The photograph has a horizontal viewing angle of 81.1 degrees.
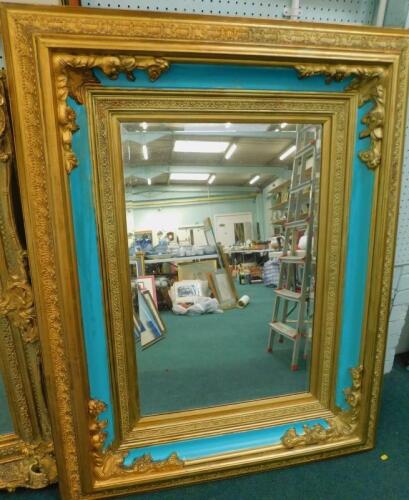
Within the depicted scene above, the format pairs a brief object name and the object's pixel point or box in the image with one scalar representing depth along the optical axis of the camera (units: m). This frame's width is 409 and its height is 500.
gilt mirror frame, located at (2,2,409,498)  0.72
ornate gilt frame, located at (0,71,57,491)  0.83
